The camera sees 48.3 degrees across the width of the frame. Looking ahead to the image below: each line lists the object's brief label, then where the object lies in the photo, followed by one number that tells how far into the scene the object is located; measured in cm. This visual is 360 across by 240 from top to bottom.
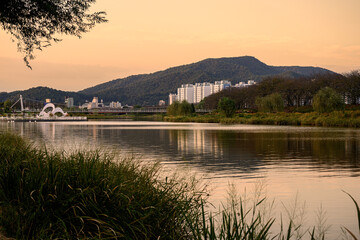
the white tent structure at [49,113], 18726
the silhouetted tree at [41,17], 1466
